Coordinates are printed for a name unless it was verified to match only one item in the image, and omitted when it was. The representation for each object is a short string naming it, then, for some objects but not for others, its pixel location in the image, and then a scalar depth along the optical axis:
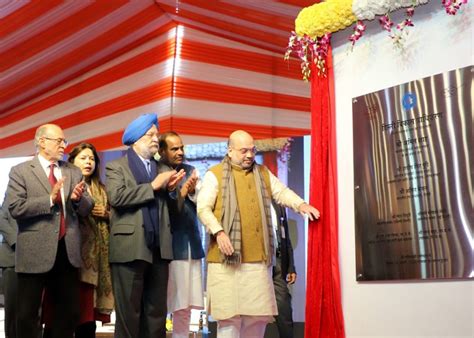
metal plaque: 2.92
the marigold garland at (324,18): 3.44
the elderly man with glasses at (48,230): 3.59
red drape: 3.42
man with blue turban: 3.73
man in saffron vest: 3.74
